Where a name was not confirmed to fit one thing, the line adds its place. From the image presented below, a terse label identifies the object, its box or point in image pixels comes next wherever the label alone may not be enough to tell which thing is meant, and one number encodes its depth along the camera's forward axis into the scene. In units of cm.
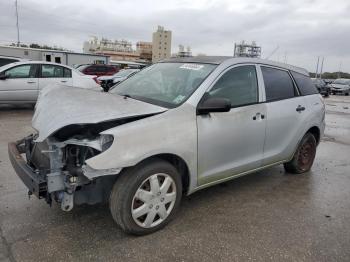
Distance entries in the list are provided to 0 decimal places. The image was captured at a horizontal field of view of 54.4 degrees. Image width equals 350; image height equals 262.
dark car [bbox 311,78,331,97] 2832
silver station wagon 282
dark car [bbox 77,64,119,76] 1983
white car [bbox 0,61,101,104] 968
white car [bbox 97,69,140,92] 1613
